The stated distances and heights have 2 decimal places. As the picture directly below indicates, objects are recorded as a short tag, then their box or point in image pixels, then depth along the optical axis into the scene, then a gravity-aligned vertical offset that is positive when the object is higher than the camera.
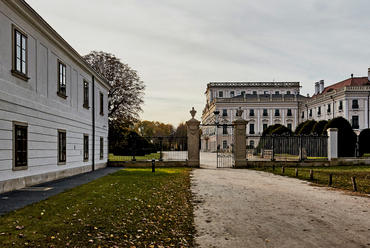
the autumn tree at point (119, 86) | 34.69 +5.68
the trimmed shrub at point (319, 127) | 30.48 +0.89
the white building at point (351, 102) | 55.06 +6.16
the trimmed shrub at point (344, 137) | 26.11 -0.08
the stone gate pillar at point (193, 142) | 21.86 -0.43
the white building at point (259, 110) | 75.12 +6.34
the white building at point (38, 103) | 10.46 +1.41
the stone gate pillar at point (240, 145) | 21.67 -0.63
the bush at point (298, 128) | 36.59 +0.95
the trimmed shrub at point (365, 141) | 30.01 -0.48
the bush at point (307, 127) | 33.47 +0.97
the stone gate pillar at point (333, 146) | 22.09 -0.71
